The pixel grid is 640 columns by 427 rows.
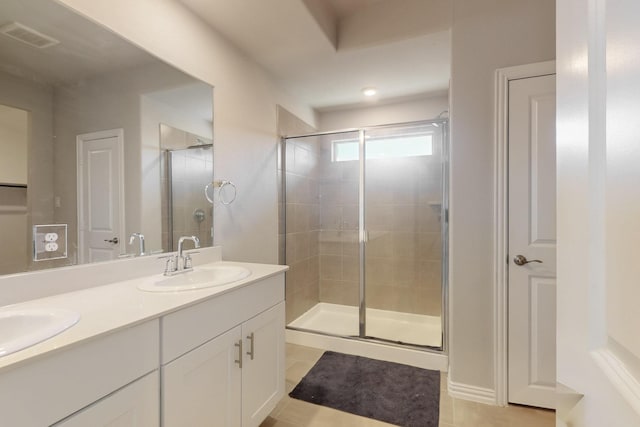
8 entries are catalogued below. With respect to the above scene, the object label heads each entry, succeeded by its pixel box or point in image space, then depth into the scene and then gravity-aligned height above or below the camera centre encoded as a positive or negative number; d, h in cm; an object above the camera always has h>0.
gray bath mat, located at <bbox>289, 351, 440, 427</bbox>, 177 -120
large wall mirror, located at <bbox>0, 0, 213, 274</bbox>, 110 +33
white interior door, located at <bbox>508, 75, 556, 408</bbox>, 176 -20
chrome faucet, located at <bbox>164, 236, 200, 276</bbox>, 153 -28
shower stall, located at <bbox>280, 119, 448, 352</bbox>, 291 -22
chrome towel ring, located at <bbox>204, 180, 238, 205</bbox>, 192 +14
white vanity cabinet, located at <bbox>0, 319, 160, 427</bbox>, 67 -45
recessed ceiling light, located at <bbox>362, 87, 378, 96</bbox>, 293 +119
